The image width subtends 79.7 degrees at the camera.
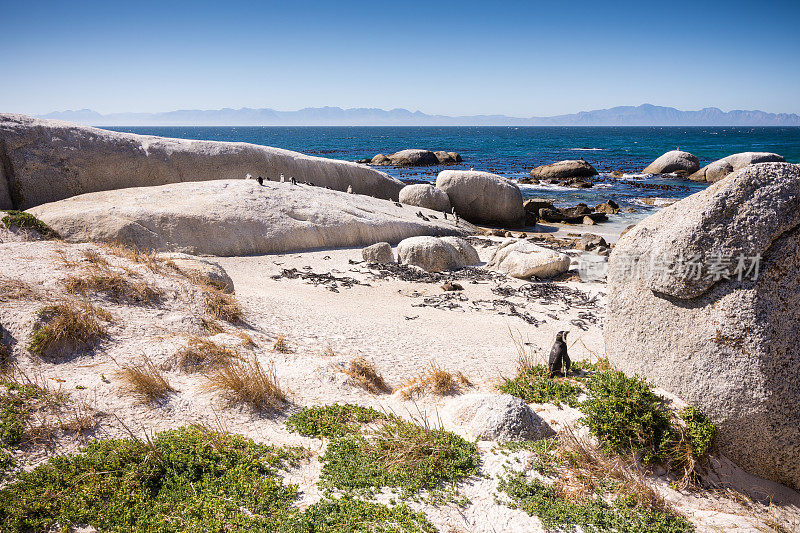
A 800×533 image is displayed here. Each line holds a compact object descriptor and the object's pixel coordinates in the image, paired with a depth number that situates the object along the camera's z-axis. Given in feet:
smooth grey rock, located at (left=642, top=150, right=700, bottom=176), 167.43
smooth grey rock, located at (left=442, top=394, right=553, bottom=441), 21.13
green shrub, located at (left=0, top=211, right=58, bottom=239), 45.24
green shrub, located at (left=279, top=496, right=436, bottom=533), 15.21
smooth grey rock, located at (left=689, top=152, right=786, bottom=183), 137.18
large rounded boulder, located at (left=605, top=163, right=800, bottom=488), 19.02
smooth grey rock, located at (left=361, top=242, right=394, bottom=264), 57.26
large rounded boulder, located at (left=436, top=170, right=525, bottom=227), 90.22
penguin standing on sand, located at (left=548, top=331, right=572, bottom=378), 25.82
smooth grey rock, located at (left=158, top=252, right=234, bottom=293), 38.06
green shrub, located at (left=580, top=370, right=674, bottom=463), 19.30
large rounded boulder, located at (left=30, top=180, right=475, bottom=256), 51.36
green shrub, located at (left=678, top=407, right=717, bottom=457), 19.22
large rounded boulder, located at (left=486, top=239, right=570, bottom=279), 55.16
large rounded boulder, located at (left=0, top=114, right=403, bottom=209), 55.62
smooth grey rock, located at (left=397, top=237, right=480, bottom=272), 57.16
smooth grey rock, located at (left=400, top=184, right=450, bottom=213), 85.56
